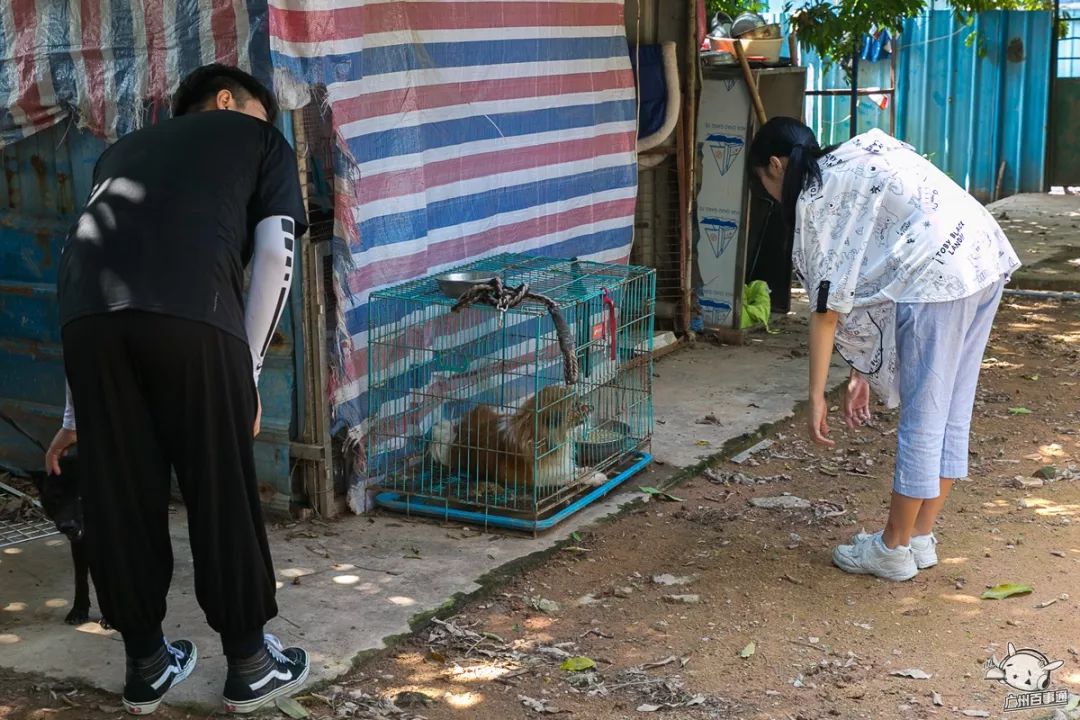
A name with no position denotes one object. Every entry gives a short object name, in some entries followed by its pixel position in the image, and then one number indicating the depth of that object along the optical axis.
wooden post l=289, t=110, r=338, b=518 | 5.02
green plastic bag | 8.42
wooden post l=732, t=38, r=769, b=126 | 7.88
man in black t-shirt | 3.31
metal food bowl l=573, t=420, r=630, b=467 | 5.77
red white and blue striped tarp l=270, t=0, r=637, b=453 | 5.07
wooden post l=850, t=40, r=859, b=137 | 11.01
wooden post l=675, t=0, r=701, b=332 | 7.83
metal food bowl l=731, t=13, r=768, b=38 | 8.48
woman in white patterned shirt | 4.33
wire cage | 5.32
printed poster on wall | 8.05
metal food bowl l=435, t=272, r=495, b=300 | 5.21
